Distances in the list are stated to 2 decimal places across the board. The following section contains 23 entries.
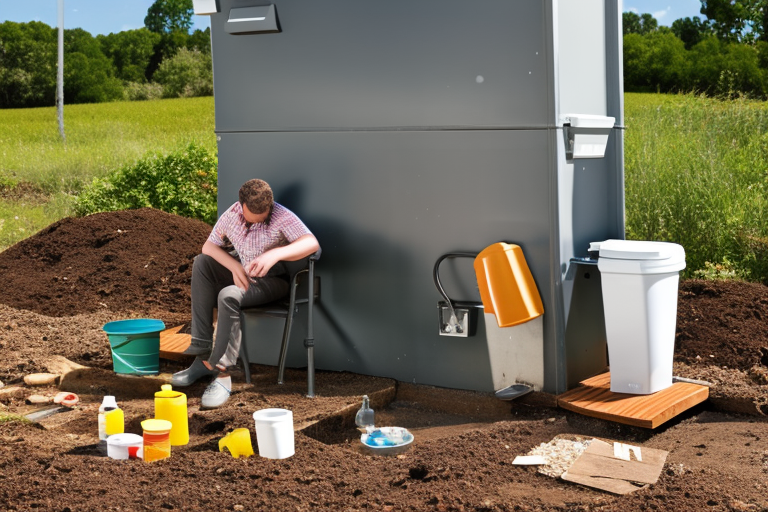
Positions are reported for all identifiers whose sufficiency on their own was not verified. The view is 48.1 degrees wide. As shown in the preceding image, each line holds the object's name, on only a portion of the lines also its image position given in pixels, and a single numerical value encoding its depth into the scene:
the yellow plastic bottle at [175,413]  4.20
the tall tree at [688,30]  33.56
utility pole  15.19
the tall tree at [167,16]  44.31
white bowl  4.20
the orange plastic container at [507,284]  4.52
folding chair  5.00
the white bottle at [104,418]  4.15
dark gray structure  4.60
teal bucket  5.42
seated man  4.91
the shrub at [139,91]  39.28
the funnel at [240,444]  3.96
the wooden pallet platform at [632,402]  4.24
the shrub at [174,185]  9.96
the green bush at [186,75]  38.03
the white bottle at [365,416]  4.54
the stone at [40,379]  5.54
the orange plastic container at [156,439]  3.89
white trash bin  4.45
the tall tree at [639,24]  38.03
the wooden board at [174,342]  5.81
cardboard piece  3.57
